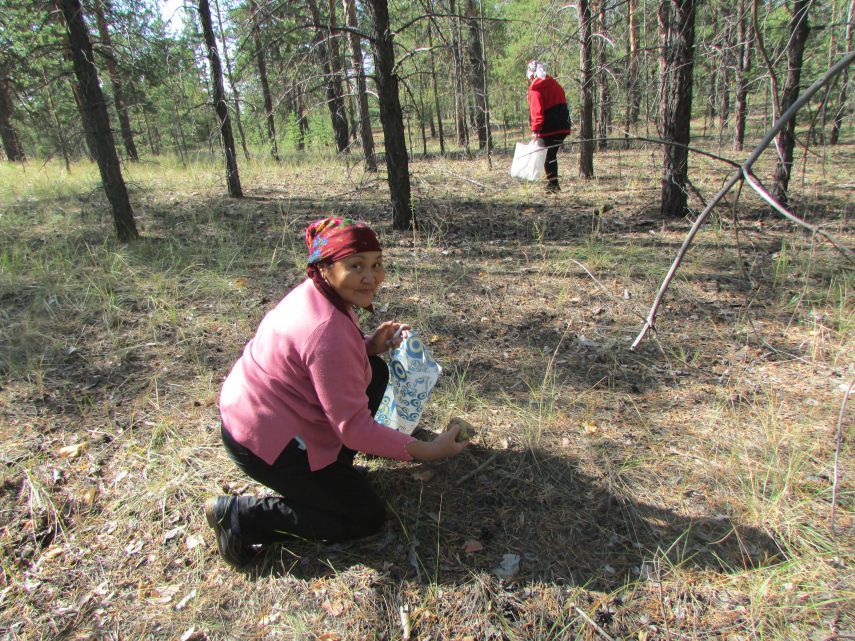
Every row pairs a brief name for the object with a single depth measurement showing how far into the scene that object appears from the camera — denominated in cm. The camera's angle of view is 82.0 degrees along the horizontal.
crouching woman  173
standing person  647
